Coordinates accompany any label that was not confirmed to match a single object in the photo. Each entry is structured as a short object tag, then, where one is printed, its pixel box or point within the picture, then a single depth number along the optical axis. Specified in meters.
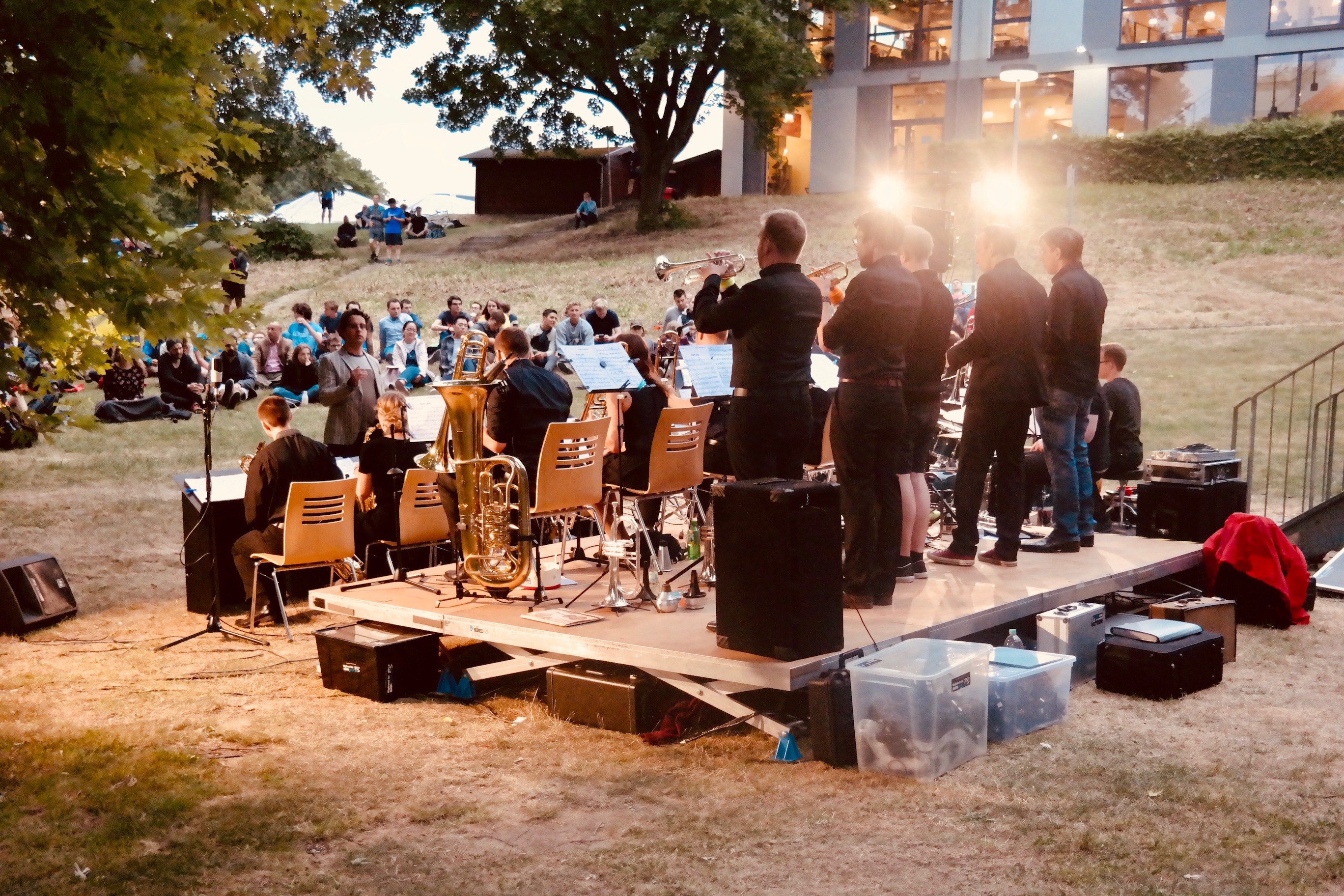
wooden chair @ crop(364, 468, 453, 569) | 6.98
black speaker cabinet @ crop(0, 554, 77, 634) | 7.12
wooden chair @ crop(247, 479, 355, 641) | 6.57
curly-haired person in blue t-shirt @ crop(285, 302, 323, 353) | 15.20
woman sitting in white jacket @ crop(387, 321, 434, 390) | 16.05
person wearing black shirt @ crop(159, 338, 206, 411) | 15.15
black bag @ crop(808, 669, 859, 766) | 4.73
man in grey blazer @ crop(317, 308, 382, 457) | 9.10
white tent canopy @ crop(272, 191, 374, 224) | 35.69
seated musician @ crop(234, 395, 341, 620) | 6.89
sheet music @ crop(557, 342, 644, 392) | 6.96
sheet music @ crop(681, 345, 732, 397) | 6.88
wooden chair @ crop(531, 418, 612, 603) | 6.14
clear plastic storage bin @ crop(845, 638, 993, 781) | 4.63
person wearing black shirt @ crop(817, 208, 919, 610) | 5.38
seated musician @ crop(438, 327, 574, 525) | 6.55
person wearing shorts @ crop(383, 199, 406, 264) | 28.42
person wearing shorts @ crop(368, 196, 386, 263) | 29.36
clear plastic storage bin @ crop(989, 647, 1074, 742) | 5.12
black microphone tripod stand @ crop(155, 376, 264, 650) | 6.70
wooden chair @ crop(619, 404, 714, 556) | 6.33
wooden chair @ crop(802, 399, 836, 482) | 7.45
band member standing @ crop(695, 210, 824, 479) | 5.21
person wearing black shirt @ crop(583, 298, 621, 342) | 17.36
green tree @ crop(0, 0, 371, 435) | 3.44
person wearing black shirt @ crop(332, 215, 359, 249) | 32.38
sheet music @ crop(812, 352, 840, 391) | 8.05
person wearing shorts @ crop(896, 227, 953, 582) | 5.93
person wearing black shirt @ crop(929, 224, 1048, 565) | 6.22
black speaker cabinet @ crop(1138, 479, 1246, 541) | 7.61
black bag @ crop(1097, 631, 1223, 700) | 5.61
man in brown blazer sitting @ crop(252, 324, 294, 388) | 16.95
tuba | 5.92
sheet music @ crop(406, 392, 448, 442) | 7.38
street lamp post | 15.62
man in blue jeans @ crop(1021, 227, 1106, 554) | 6.72
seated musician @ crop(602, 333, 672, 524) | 6.66
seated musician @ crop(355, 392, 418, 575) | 7.22
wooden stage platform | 4.99
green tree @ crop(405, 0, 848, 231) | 26.72
